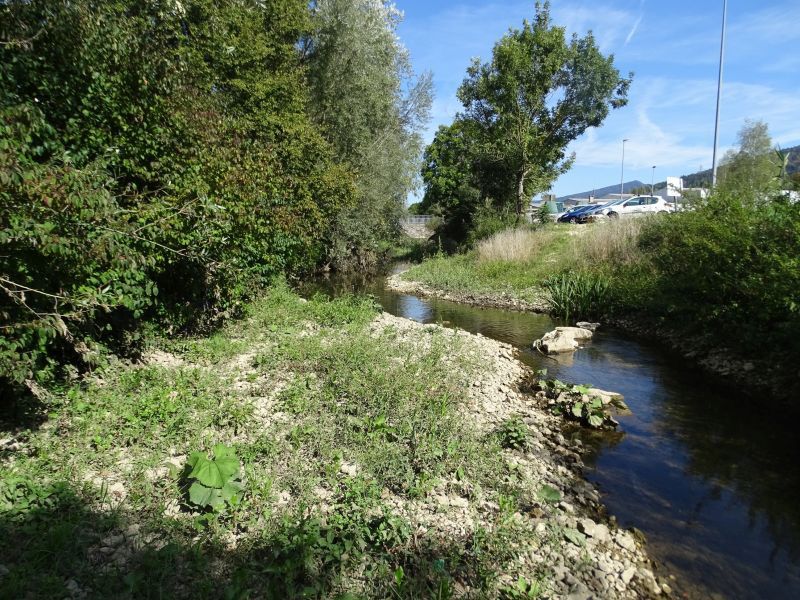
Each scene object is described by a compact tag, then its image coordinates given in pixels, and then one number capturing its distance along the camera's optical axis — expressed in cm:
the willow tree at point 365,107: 2022
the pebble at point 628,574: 418
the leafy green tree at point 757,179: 1061
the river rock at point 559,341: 1184
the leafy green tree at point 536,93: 2514
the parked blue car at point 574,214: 3563
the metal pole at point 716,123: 2244
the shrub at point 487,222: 2806
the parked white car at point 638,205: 3162
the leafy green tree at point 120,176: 439
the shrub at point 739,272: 871
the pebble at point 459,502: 487
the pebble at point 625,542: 466
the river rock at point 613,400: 817
